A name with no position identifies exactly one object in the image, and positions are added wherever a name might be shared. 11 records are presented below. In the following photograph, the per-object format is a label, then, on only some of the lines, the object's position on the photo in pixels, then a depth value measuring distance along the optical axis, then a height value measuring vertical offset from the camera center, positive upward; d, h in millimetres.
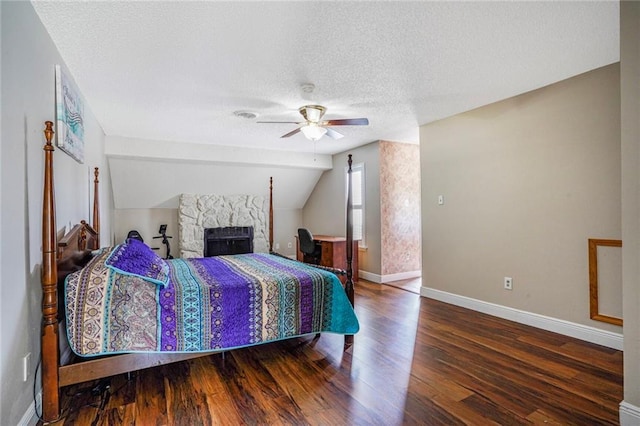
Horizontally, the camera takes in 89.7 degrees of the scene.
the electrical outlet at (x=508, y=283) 3378 -768
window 5492 +191
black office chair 5169 -572
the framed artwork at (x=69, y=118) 2188 +746
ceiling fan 3268 +924
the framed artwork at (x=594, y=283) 2737 -635
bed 1796 -641
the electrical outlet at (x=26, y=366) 1652 -785
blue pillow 2068 -339
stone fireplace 6031 -76
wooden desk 5164 -671
